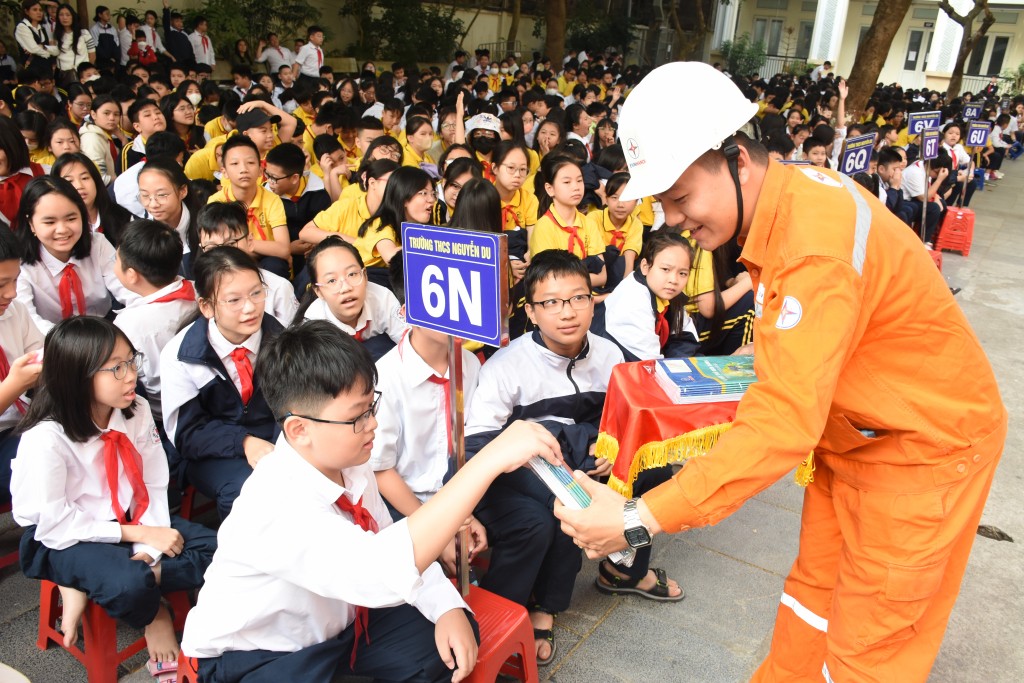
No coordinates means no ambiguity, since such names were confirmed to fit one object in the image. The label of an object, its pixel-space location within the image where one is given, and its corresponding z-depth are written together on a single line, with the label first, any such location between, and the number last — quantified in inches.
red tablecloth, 88.0
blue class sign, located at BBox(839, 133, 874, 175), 265.6
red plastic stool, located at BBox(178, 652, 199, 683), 74.5
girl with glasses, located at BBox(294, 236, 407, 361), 125.7
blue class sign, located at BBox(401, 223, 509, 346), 69.0
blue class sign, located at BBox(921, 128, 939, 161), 309.4
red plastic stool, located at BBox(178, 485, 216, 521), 119.9
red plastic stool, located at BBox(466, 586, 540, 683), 81.5
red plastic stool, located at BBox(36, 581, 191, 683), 89.7
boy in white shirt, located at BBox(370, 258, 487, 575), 98.0
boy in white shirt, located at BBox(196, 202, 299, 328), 145.6
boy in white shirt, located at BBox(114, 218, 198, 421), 124.6
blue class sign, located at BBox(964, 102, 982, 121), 615.2
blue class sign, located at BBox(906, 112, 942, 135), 311.6
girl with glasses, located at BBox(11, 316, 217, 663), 86.5
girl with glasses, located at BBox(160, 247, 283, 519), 109.0
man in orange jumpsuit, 60.2
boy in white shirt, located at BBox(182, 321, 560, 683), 65.6
